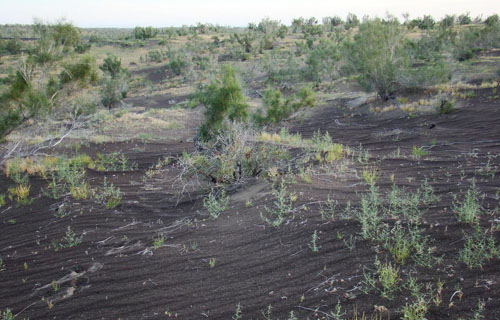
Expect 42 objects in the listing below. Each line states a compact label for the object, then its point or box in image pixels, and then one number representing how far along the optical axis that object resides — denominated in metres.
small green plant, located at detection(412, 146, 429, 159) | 8.30
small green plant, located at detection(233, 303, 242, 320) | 3.48
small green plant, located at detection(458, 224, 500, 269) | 3.49
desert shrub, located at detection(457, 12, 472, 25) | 48.81
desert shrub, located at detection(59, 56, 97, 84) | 10.55
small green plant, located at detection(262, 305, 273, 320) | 3.42
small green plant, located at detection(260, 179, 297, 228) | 5.21
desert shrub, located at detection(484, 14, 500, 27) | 34.44
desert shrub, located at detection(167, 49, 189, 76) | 37.00
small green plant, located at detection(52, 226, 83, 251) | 5.44
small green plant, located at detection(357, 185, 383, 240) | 4.27
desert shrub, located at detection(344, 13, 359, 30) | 54.66
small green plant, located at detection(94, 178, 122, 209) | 6.91
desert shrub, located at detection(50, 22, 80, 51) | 10.73
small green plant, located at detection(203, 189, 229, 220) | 6.00
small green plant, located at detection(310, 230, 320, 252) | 4.28
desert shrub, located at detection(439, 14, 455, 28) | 45.96
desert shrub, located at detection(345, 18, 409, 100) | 19.05
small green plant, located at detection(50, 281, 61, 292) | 4.41
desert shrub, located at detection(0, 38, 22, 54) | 37.42
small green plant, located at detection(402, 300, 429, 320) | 2.99
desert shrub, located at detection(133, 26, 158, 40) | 57.25
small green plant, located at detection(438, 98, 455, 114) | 15.24
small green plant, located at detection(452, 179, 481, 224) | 4.16
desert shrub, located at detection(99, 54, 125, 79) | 33.94
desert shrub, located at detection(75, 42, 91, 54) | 21.52
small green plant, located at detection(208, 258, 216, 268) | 4.50
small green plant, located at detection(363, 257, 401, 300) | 3.37
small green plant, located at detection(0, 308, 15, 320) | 3.91
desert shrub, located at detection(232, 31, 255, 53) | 43.88
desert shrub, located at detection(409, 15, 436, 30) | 48.28
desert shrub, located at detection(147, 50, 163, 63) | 44.00
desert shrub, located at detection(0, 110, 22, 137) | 9.87
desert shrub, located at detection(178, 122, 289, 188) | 7.12
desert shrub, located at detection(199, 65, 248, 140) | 11.55
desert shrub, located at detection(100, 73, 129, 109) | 26.17
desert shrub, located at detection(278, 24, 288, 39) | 51.38
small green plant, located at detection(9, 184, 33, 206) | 7.45
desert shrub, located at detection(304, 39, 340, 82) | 30.02
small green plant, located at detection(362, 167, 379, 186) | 6.22
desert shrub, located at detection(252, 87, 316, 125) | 15.44
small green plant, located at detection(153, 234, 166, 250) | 5.13
